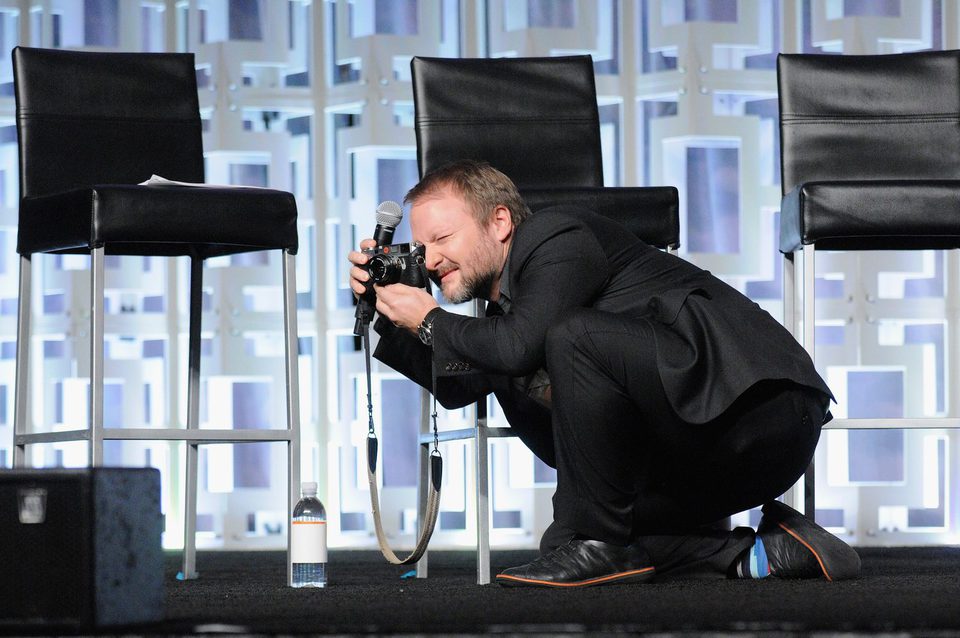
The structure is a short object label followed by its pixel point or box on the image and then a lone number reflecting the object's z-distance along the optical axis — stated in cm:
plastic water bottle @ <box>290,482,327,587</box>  1338
